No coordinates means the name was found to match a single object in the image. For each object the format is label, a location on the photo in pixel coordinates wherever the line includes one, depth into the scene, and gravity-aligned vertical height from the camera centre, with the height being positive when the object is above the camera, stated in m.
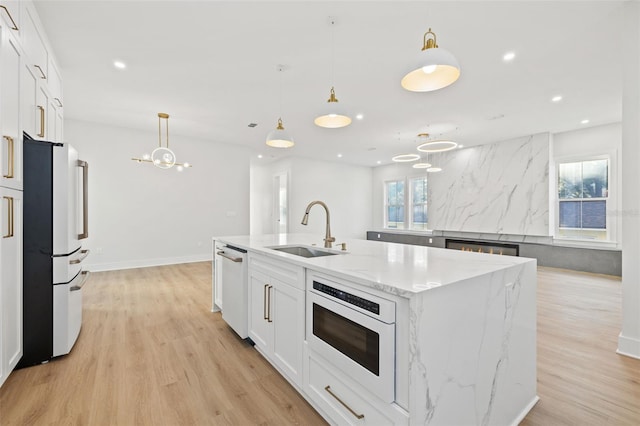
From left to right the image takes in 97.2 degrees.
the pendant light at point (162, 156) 5.32 +1.17
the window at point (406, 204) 8.82 +0.31
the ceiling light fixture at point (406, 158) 5.70 +1.13
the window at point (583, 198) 5.46 +0.31
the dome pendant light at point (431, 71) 1.60 +0.87
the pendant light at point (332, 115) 2.43 +0.85
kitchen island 1.10 -0.58
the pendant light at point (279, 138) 3.11 +0.82
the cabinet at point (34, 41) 2.19 +1.45
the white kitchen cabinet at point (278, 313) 1.75 -0.70
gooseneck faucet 2.41 -0.22
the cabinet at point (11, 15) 1.78 +1.32
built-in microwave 1.14 -0.56
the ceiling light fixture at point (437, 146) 4.79 +1.17
